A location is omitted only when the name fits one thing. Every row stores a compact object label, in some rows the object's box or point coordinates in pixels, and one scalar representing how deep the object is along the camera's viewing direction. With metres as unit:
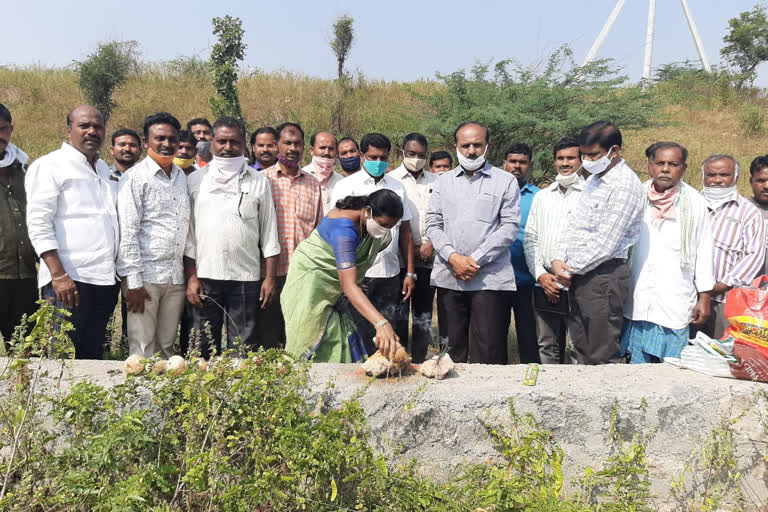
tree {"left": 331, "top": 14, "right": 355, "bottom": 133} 15.10
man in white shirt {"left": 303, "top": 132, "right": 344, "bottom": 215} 4.36
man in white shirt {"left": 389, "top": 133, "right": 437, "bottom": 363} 4.33
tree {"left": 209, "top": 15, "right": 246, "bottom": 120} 10.52
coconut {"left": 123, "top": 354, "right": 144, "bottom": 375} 2.42
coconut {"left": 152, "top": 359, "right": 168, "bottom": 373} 2.43
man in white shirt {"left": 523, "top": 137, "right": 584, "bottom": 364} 3.82
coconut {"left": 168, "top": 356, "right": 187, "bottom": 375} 2.40
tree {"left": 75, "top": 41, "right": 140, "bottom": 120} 13.88
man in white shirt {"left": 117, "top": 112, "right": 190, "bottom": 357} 3.25
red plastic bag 2.47
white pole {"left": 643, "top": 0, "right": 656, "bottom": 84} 20.59
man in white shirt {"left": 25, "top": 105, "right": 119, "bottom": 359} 2.99
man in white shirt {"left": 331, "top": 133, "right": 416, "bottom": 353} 3.93
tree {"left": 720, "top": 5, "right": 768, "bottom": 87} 22.64
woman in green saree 2.81
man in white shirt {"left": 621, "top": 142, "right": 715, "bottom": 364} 3.28
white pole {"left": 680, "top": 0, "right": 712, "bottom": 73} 24.12
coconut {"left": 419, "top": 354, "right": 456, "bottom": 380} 2.54
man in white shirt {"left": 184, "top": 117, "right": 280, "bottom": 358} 3.48
